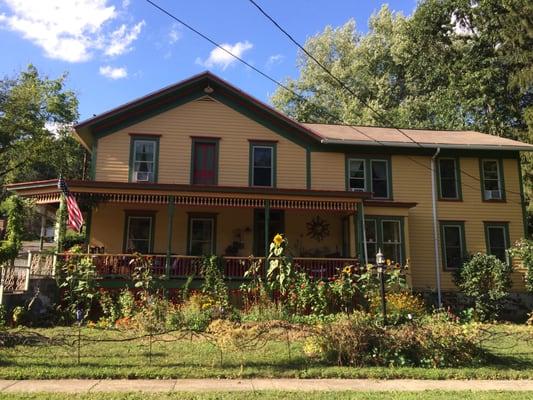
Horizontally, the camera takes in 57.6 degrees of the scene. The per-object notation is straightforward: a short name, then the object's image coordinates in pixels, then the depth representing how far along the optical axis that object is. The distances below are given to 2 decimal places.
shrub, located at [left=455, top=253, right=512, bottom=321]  16.19
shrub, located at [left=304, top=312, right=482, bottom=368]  8.80
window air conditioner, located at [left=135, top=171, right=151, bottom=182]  17.72
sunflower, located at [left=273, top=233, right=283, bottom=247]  12.57
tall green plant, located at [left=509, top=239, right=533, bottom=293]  16.78
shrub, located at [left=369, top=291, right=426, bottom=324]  13.86
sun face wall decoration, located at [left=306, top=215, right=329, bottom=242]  18.52
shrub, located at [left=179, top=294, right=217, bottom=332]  11.73
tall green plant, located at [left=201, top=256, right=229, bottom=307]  14.02
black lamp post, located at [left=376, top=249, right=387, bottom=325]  11.04
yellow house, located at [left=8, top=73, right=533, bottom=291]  17.70
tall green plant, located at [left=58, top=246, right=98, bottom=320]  13.21
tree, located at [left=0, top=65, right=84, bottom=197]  31.67
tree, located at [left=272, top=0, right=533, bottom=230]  30.14
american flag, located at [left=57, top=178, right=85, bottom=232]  13.90
